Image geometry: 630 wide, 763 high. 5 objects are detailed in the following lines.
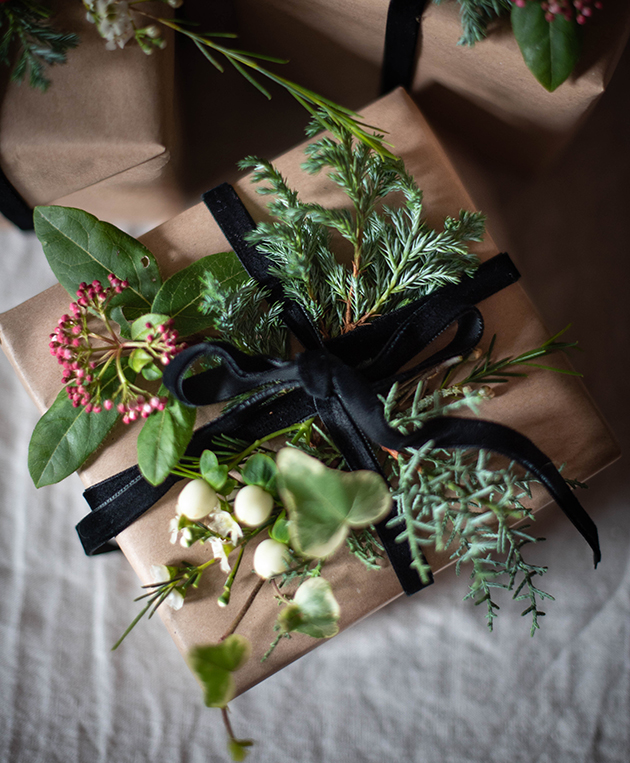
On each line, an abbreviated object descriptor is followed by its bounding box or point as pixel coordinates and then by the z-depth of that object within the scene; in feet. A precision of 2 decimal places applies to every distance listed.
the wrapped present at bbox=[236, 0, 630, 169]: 1.80
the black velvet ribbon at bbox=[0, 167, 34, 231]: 2.02
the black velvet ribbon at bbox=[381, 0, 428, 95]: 1.81
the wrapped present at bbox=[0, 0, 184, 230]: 1.89
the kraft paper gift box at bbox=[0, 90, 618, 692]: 1.74
